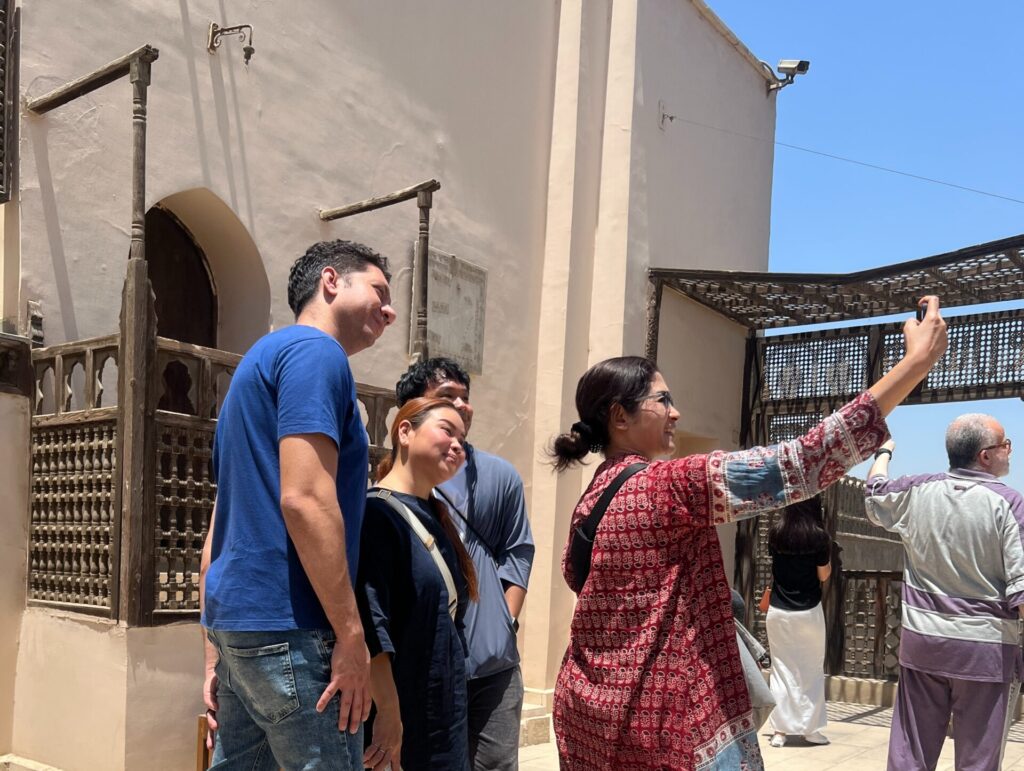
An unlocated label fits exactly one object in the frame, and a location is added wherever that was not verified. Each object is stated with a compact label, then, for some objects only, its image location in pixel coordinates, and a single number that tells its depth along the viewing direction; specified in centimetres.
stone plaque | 740
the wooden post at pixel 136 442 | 437
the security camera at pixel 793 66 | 1109
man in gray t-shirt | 305
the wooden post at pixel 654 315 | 905
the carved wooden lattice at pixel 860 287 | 771
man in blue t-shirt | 198
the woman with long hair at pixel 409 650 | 217
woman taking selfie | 201
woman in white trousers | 714
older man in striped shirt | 420
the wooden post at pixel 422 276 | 628
